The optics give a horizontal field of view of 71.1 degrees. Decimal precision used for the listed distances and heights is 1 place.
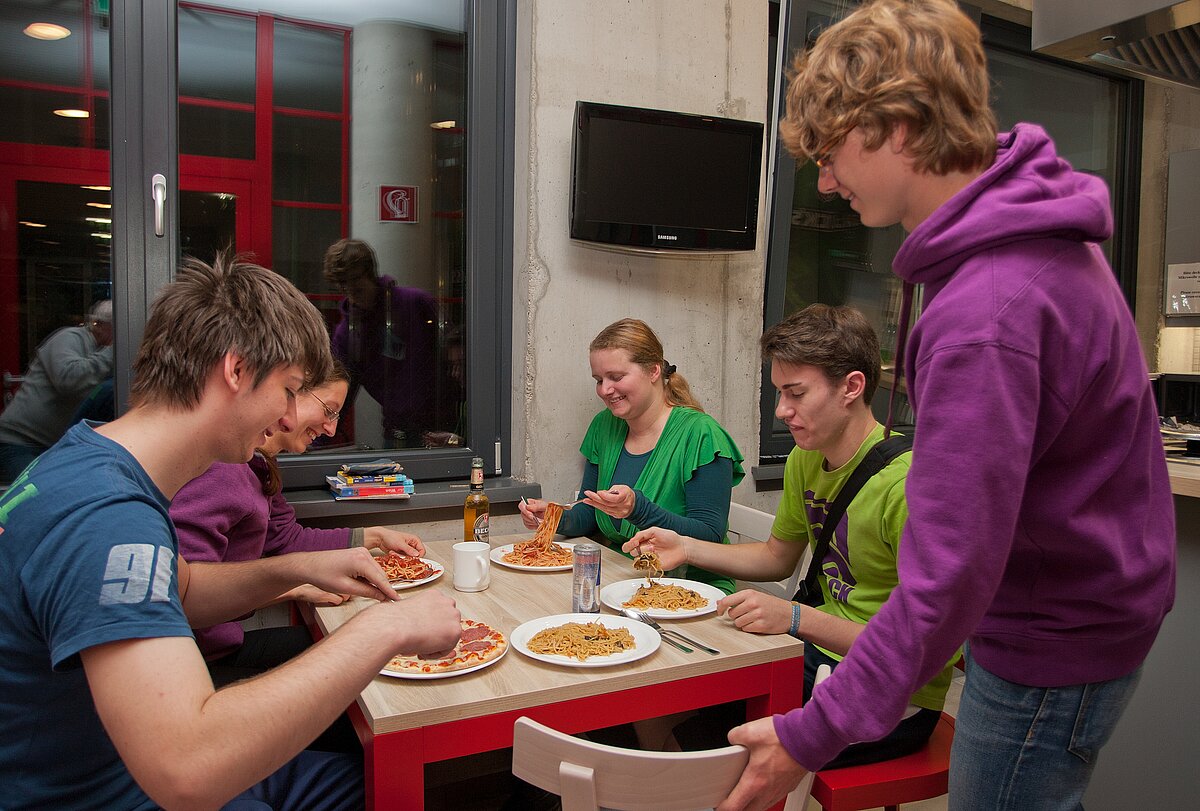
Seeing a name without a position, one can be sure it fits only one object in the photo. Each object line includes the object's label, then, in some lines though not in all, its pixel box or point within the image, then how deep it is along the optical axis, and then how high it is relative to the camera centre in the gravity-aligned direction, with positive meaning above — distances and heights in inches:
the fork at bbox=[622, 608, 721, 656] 66.7 -25.0
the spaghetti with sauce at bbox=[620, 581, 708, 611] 74.0 -24.6
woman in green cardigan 103.4 -17.0
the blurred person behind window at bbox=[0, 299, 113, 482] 101.3 -9.6
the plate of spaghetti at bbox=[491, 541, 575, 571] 88.5 -25.8
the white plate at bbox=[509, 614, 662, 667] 60.6 -24.7
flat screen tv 122.2 +21.7
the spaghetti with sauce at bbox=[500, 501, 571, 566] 90.4 -25.5
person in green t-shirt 70.7 -18.0
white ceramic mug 79.2 -23.4
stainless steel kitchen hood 97.1 +36.7
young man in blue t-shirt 37.6 -13.8
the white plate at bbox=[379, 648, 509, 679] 57.8 -24.6
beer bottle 93.9 -21.1
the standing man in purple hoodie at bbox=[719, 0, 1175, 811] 37.6 -4.9
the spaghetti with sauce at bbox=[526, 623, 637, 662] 62.5 -24.4
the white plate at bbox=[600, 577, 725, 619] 71.6 -24.9
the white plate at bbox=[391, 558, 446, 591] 80.4 -25.9
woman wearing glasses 77.9 -22.1
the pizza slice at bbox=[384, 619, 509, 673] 59.2 -24.6
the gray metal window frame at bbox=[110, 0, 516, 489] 104.3 +13.9
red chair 66.9 -36.6
